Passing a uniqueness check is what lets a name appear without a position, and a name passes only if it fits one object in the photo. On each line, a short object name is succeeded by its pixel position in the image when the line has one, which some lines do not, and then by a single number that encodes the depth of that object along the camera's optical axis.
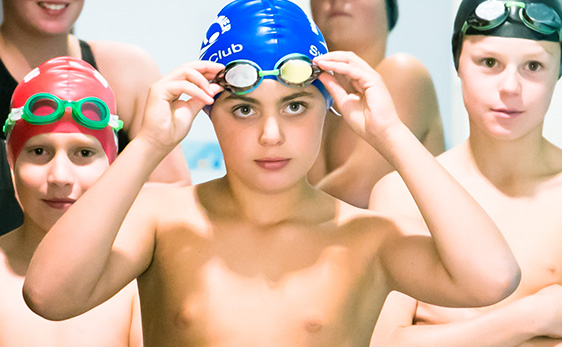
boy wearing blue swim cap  3.90
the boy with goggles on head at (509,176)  4.84
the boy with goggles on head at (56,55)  6.02
